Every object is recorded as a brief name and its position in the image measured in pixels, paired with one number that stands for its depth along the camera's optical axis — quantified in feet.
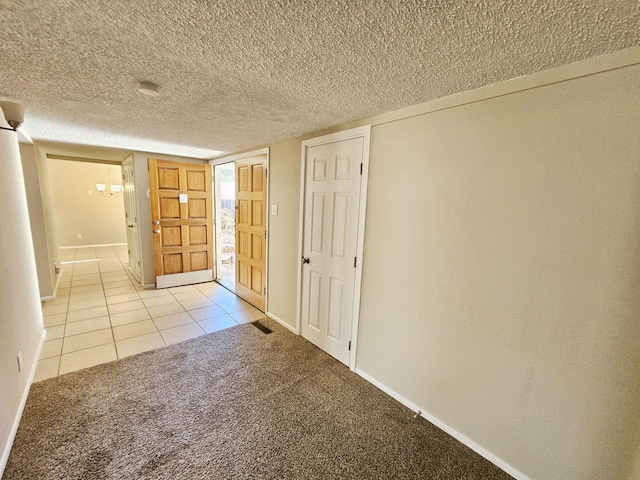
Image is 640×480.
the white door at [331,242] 7.41
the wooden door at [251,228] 11.04
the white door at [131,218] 13.97
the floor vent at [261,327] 9.87
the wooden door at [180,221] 13.48
